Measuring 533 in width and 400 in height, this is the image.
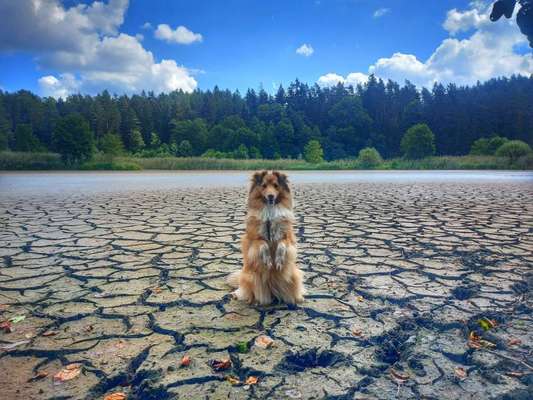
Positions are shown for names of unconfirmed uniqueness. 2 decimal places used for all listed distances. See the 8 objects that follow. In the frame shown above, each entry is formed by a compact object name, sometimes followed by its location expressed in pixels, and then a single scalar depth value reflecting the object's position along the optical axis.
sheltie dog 2.97
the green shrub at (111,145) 46.38
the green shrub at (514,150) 34.37
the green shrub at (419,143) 47.69
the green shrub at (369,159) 37.06
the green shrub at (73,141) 35.78
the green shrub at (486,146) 46.61
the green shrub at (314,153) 44.37
